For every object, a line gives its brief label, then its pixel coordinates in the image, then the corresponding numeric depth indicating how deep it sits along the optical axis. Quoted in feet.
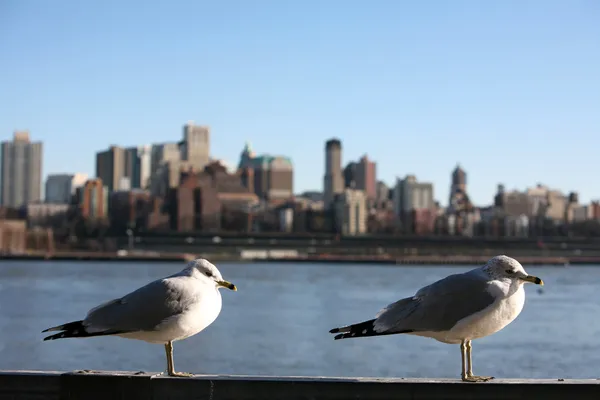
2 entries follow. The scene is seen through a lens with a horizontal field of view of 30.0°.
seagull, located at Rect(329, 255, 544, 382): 18.19
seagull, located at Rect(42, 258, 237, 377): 18.67
